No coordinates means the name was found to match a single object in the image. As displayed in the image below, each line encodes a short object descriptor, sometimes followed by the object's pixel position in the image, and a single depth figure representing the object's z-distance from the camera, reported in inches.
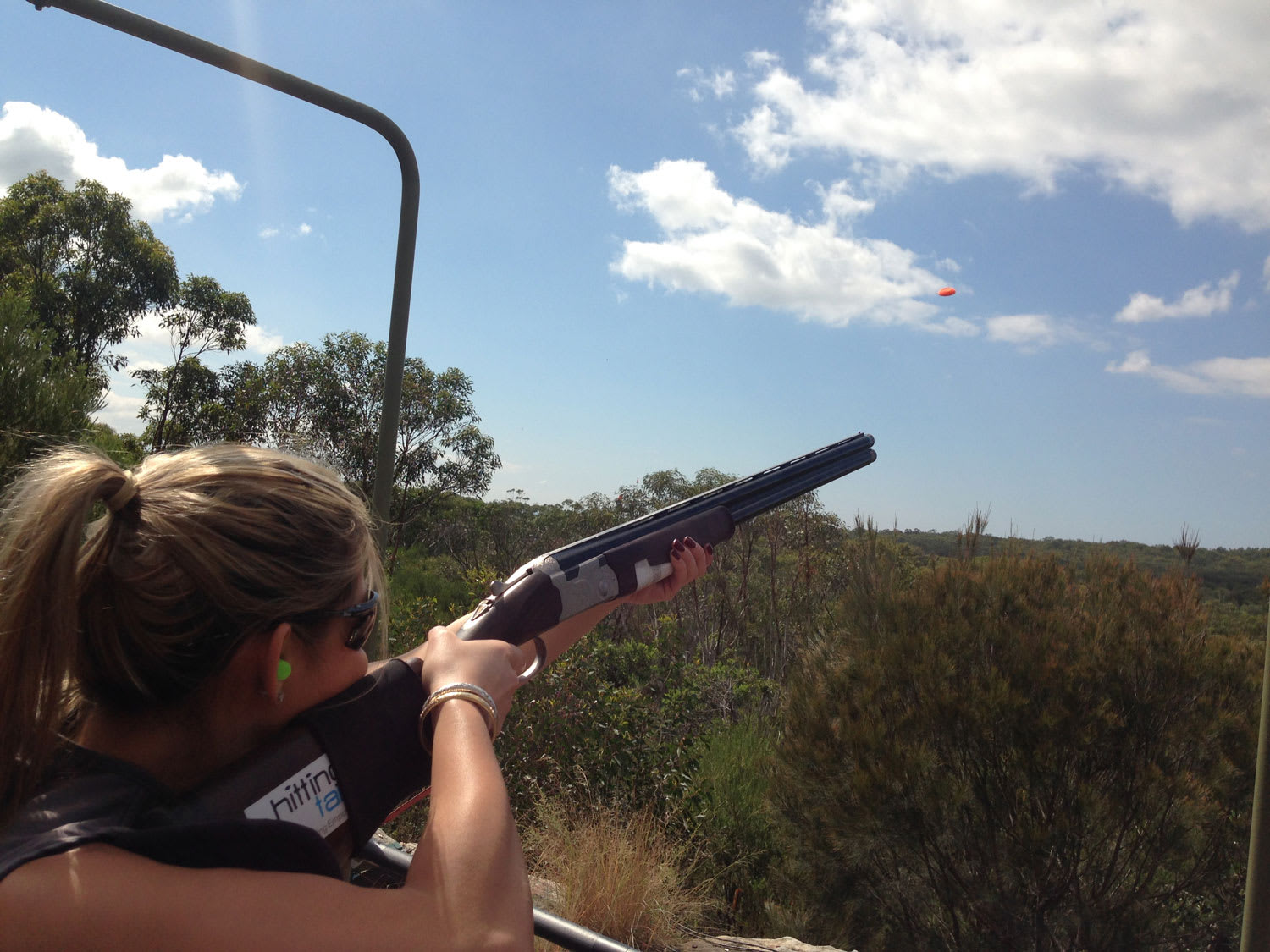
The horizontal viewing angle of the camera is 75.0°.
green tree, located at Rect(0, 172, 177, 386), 832.3
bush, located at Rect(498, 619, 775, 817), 245.6
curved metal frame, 155.3
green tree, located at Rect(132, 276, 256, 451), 877.8
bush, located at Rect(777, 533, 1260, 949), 186.5
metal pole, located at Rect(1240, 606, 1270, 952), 98.9
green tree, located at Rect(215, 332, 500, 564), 506.0
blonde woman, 41.0
